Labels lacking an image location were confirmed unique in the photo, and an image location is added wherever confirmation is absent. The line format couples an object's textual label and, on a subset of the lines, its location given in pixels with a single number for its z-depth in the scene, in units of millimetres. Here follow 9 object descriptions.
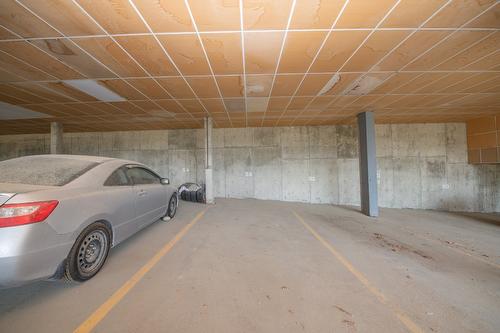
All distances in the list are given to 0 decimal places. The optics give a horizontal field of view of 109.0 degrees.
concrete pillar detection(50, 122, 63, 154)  7108
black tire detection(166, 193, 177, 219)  4096
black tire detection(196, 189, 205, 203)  6703
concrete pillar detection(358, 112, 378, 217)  6041
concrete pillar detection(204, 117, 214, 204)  6700
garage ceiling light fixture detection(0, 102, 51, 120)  5316
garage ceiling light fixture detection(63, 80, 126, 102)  3932
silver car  1445
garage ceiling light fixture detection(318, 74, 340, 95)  3859
